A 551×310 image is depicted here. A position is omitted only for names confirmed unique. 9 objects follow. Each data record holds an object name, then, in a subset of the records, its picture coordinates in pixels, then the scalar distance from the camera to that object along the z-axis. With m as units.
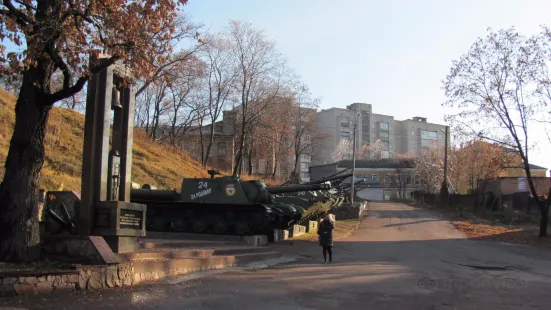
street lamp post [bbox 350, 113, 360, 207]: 40.75
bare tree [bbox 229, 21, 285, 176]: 42.97
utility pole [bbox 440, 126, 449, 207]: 54.37
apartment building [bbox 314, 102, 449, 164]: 110.69
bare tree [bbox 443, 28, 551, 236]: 26.89
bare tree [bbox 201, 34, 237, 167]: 45.04
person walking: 15.20
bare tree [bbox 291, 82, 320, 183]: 56.52
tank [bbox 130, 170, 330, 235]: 18.61
